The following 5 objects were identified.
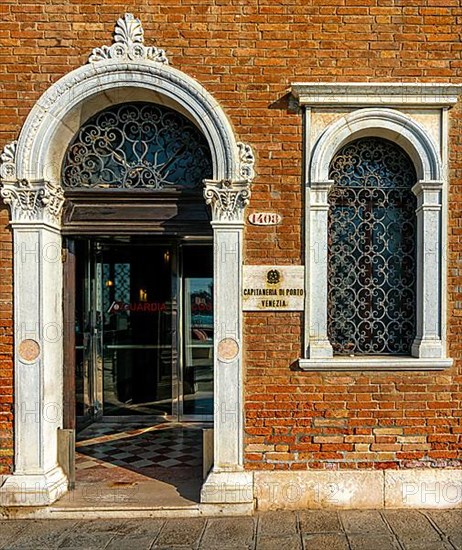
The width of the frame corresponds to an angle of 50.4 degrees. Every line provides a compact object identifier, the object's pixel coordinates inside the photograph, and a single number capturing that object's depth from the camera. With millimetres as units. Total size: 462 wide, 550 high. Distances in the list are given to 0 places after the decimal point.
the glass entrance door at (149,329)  7730
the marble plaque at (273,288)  4762
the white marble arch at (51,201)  4711
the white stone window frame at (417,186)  4727
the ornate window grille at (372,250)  4965
